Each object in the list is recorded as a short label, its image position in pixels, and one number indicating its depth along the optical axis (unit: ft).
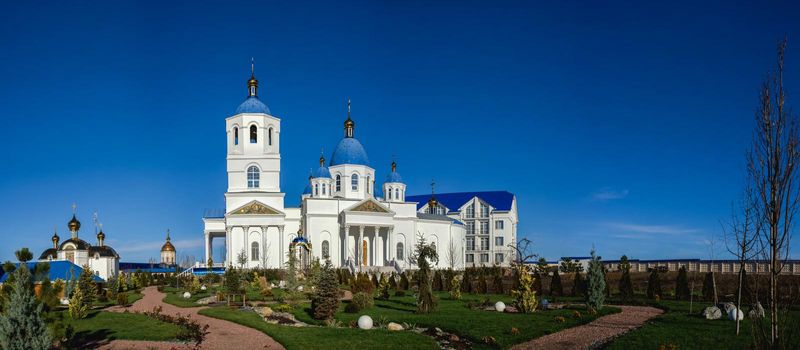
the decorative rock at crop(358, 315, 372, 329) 66.67
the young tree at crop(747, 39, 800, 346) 27.32
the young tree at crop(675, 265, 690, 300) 100.53
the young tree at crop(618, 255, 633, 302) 103.51
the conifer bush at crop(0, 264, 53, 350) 46.52
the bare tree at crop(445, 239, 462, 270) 220.43
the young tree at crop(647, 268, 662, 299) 102.47
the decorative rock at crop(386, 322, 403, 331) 66.01
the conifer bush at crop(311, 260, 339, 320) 74.74
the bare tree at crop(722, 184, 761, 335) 30.35
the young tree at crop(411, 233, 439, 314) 80.53
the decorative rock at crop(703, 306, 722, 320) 69.82
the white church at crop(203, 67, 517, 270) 188.55
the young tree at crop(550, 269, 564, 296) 112.78
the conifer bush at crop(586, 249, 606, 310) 81.05
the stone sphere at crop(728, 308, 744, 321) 66.31
